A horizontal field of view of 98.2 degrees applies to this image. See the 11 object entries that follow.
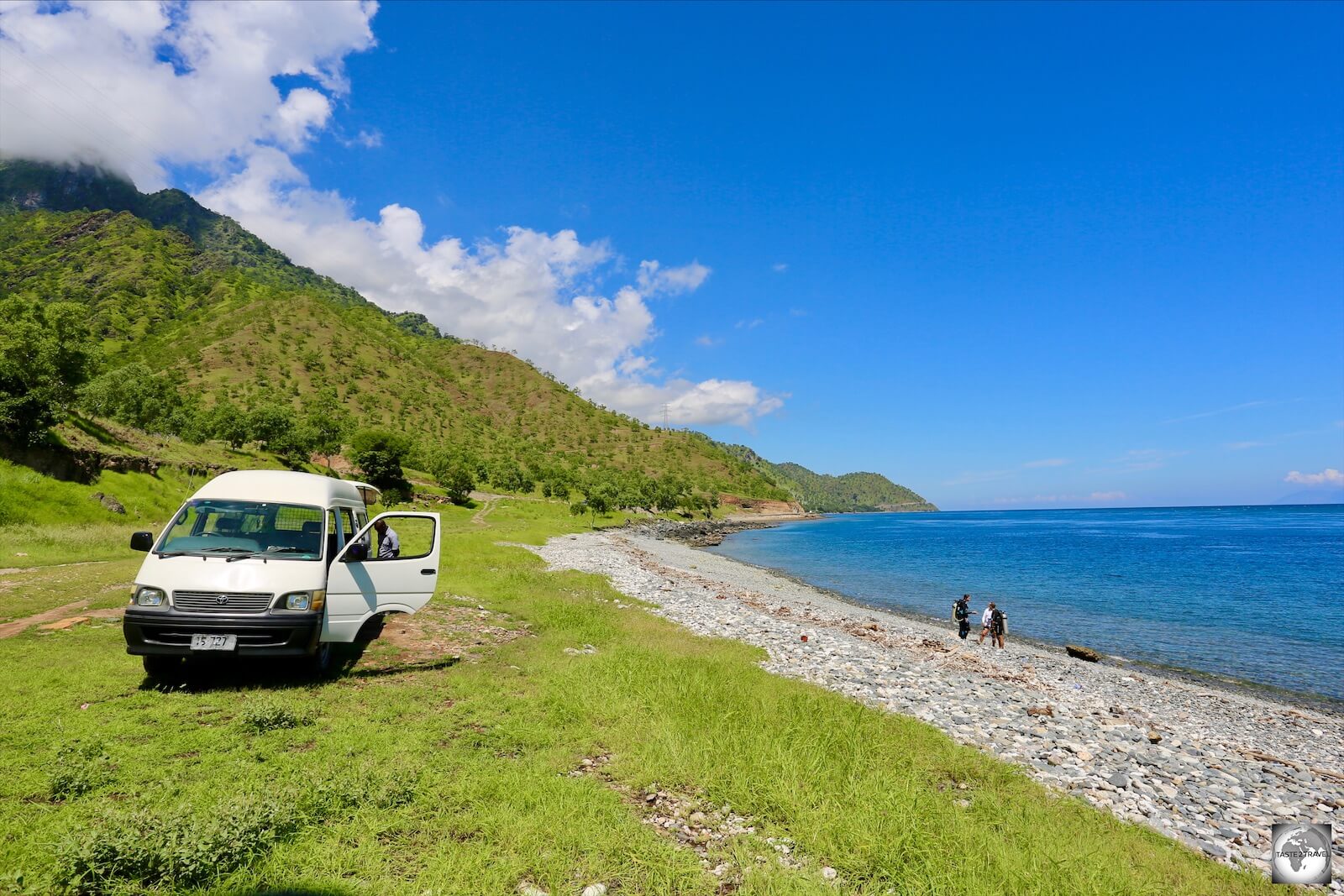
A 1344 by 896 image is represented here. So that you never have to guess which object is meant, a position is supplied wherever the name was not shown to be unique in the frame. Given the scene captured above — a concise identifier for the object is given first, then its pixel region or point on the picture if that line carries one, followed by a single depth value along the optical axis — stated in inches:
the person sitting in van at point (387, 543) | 455.2
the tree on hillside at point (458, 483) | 3297.2
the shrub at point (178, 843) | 178.5
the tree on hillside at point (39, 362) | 1182.3
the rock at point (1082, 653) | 932.0
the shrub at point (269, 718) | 310.8
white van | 349.7
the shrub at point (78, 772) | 229.8
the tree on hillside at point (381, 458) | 3029.0
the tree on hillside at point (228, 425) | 3034.0
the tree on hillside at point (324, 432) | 3287.4
